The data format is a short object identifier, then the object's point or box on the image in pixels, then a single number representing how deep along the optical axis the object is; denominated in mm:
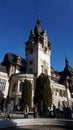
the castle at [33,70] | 25950
